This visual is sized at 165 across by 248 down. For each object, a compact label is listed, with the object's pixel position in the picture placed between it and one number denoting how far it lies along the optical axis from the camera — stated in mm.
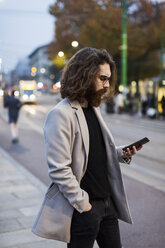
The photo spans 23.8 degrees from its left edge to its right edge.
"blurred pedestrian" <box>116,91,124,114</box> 26266
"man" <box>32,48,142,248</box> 2223
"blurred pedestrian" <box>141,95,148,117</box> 23967
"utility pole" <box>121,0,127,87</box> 25222
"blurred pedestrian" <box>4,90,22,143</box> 12545
